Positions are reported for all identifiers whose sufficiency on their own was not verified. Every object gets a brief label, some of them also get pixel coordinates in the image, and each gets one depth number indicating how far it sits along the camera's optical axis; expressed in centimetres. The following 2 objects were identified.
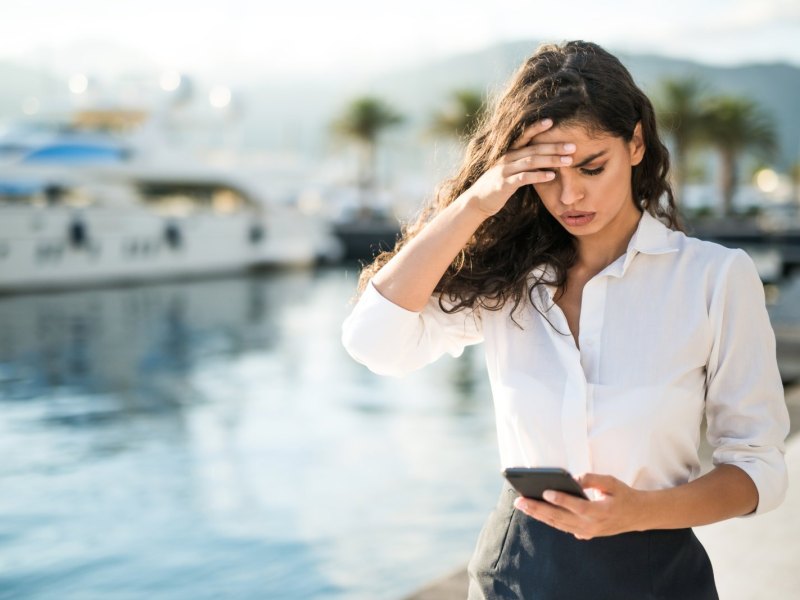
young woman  154
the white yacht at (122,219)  2605
